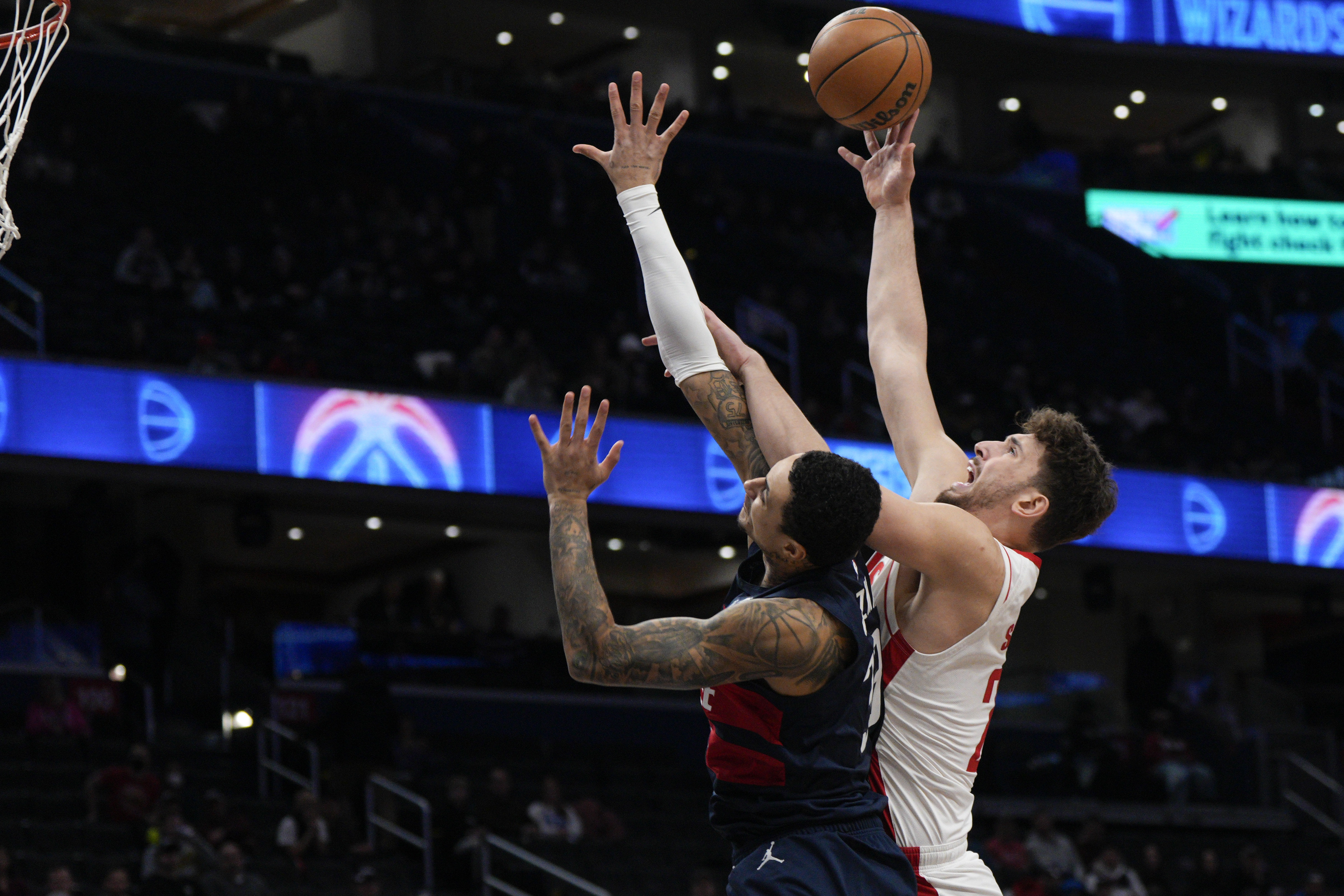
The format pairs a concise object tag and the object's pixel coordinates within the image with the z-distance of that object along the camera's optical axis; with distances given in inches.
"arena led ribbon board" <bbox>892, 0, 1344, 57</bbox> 954.7
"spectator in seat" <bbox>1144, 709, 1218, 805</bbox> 745.0
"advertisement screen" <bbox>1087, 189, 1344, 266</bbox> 1045.8
